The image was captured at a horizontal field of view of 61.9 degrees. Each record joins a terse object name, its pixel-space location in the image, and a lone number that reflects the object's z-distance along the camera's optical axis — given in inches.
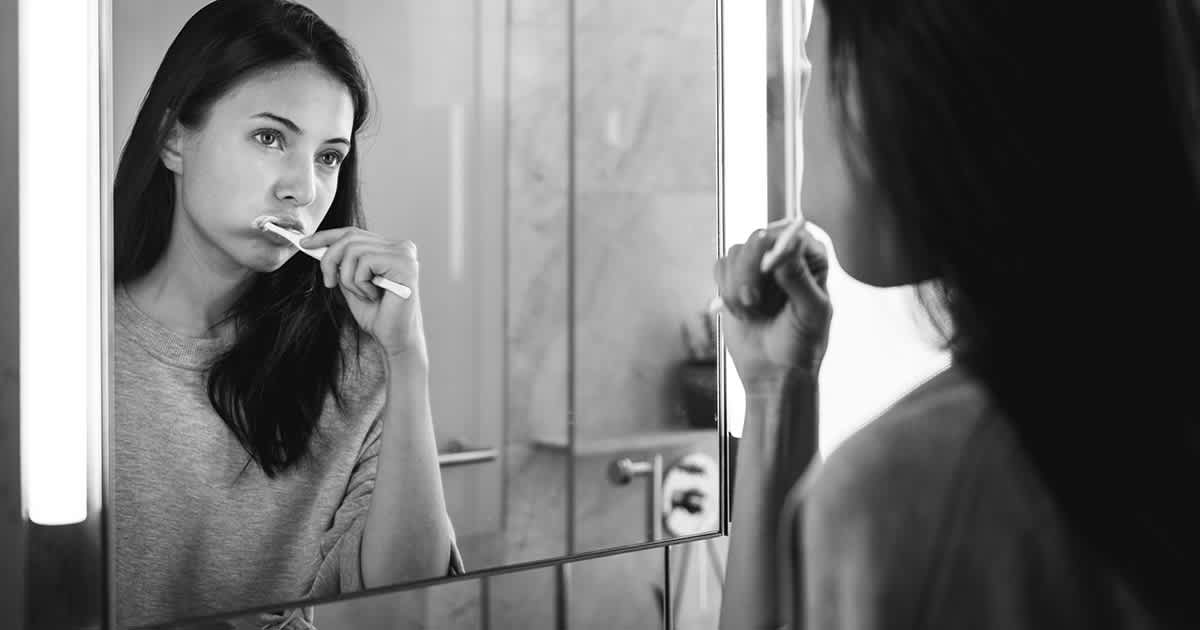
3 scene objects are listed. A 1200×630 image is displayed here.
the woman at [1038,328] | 35.4
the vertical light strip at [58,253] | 35.9
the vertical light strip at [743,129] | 48.9
